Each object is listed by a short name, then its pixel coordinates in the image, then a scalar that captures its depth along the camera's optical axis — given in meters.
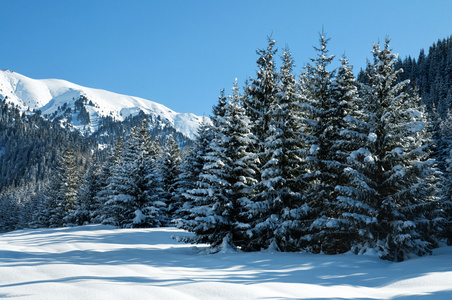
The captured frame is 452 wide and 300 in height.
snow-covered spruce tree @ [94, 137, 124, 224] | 39.94
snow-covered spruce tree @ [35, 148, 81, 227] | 41.66
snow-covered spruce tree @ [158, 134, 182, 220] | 31.23
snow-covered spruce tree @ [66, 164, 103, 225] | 39.41
